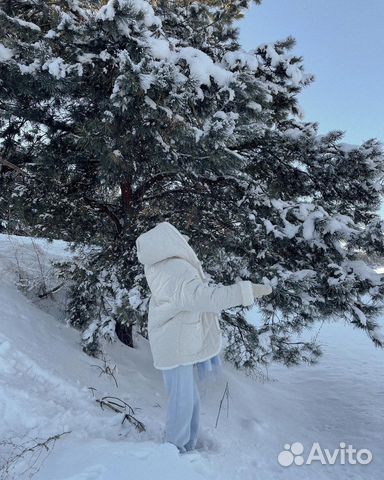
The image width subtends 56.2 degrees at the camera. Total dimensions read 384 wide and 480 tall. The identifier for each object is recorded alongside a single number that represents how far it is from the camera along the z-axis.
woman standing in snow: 2.50
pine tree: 3.59
